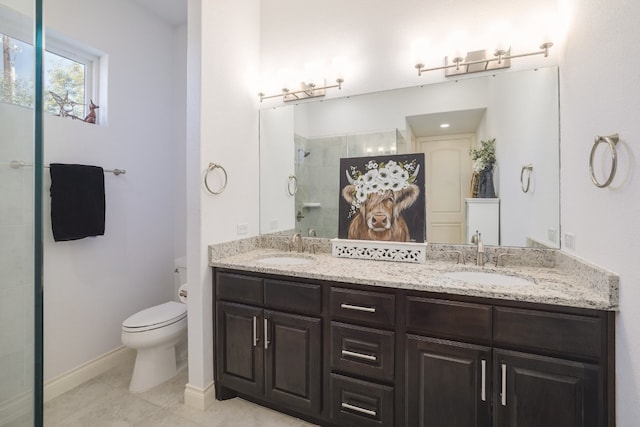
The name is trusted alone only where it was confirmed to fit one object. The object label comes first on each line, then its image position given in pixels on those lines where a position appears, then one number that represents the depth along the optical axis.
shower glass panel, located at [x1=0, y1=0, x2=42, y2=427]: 0.97
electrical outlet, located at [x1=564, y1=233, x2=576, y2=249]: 1.41
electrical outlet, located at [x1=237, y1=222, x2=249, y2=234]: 2.13
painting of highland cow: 1.86
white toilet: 1.87
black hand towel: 1.86
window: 1.99
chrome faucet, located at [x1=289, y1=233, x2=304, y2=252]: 2.15
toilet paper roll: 2.24
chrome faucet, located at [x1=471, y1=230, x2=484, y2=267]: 1.65
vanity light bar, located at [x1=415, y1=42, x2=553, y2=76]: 1.66
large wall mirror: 1.63
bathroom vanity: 1.11
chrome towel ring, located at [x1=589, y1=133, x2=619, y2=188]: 1.02
